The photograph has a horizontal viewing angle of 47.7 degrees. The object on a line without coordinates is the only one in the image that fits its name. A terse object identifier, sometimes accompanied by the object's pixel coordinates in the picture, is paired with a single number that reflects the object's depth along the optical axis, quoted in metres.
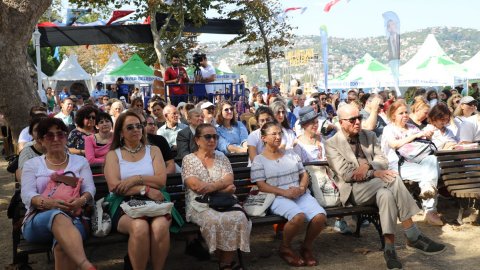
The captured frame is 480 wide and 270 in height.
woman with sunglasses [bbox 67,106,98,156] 6.37
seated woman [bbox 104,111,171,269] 4.32
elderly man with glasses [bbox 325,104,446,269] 5.02
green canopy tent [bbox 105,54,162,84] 23.30
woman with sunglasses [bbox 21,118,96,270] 4.16
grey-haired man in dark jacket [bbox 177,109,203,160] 6.62
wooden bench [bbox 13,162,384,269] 4.40
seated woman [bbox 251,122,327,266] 4.98
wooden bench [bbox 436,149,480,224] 6.33
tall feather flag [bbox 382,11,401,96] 14.50
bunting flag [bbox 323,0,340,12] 16.70
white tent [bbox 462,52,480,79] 24.84
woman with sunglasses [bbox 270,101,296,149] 6.43
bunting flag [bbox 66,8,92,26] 18.84
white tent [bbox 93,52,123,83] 29.25
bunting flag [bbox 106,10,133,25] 19.63
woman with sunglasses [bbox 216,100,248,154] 7.21
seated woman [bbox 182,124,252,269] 4.59
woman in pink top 5.89
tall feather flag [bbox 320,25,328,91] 22.92
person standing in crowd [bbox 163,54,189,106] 12.02
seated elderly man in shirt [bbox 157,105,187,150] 7.55
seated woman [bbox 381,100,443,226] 6.30
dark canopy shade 15.59
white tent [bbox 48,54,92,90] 32.91
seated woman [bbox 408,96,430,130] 6.93
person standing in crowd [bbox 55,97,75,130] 9.59
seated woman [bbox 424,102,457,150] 6.81
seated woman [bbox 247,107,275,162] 6.18
